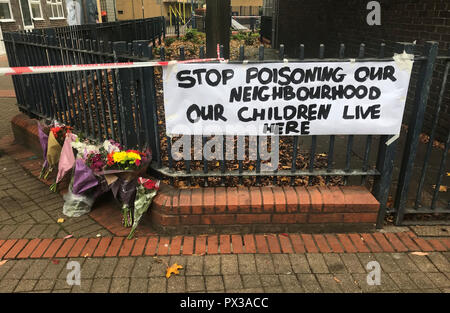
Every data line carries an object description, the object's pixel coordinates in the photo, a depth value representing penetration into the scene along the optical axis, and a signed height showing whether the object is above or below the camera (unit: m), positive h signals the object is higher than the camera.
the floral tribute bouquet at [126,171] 3.07 -1.21
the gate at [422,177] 2.82 -1.34
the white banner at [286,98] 2.84 -0.60
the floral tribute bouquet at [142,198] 3.08 -1.43
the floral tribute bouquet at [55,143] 3.82 -1.22
